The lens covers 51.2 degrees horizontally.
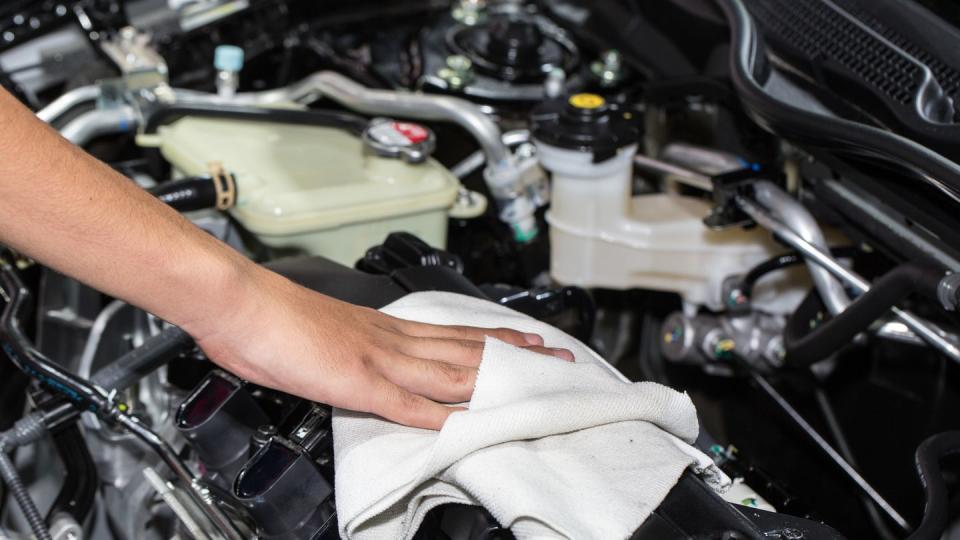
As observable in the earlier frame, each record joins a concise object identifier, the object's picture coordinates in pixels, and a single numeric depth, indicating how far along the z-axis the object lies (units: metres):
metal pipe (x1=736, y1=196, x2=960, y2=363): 1.09
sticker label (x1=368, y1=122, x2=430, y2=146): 1.32
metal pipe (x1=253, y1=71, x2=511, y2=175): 1.39
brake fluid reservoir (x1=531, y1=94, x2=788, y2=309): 1.30
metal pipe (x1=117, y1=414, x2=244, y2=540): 0.90
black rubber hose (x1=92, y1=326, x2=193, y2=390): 1.01
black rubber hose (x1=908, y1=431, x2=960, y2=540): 0.89
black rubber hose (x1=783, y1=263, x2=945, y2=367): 1.04
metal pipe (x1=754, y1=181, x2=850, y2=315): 1.22
